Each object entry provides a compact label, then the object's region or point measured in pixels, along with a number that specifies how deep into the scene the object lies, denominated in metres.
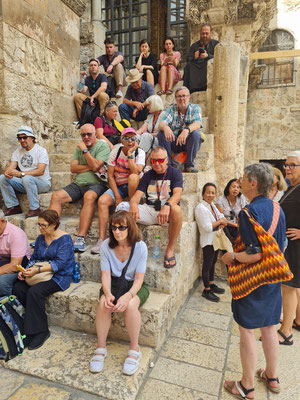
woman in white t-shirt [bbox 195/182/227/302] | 3.42
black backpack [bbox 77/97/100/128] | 5.02
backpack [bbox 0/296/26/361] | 2.33
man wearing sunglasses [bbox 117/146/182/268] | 2.87
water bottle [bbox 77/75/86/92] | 5.50
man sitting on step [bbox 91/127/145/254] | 3.19
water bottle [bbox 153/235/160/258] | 3.01
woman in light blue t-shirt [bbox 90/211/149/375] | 2.19
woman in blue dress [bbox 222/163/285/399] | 1.80
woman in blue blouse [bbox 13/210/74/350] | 2.51
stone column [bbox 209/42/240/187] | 4.46
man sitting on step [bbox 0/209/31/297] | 2.68
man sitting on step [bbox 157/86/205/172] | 3.69
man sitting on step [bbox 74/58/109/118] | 4.99
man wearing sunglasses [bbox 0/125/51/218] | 3.66
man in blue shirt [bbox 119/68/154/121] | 4.75
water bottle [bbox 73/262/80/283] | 2.92
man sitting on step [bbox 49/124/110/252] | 3.36
